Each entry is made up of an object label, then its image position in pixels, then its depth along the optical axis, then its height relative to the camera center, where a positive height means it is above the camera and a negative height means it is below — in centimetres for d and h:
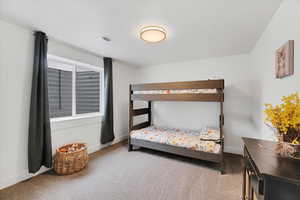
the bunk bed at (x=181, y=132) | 231 -75
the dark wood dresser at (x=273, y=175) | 71 -41
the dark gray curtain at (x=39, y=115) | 196 -27
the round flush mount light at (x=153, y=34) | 178 +92
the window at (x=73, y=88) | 250 +23
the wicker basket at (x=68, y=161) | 214 -105
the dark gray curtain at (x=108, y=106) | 318 -18
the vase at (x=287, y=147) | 90 -33
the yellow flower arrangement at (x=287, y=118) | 88 -12
